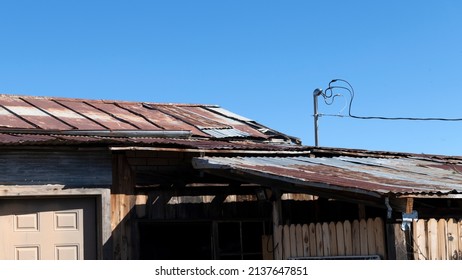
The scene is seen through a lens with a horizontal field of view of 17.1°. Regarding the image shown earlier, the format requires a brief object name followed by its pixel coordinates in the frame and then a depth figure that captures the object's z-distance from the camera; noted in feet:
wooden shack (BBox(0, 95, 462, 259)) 57.71
